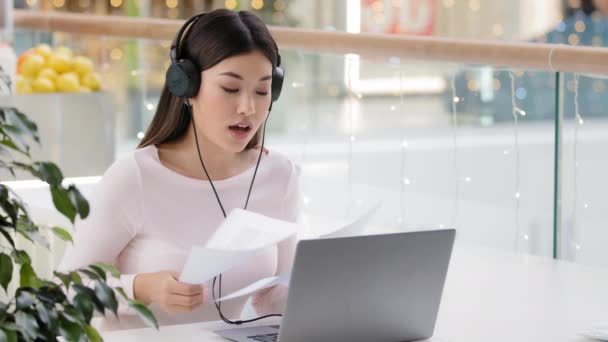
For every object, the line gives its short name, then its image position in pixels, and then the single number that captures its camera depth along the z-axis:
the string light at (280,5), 9.52
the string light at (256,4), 9.40
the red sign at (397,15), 10.40
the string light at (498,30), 10.79
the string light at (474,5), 10.62
